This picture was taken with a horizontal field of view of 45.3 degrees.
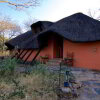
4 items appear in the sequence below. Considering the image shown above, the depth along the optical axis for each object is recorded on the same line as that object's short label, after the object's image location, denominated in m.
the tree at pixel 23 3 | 9.95
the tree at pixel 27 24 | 32.89
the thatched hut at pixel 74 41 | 7.80
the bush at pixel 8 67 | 5.25
